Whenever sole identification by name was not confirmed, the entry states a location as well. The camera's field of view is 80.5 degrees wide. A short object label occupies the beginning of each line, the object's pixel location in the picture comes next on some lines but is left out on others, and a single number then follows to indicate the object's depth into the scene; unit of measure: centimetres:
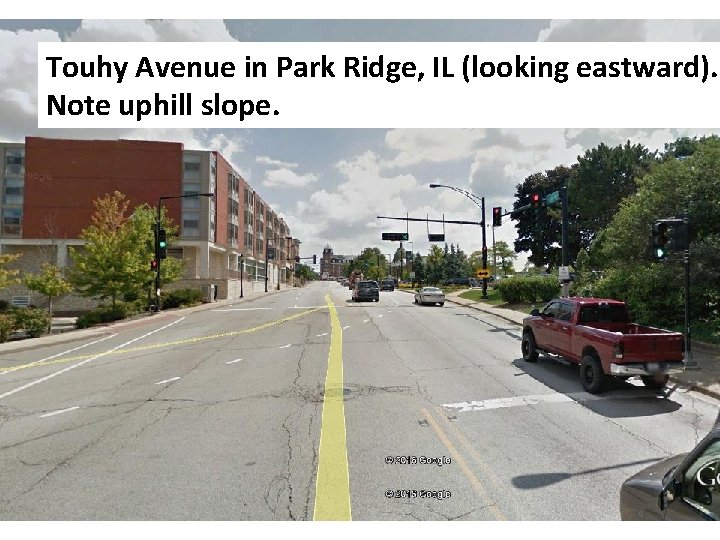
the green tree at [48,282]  2231
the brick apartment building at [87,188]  4944
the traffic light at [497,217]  2406
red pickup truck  761
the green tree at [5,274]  1667
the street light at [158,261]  2448
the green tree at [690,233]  1260
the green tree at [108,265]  2355
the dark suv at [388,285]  6193
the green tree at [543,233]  5086
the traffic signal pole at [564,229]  1797
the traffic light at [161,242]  2428
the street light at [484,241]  3219
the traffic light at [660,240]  1038
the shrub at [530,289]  2534
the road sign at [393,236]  4859
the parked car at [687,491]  255
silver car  3055
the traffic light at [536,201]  1870
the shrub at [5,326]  1598
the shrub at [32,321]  1803
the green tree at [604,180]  4188
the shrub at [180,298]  3256
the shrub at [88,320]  2236
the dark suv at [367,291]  3459
